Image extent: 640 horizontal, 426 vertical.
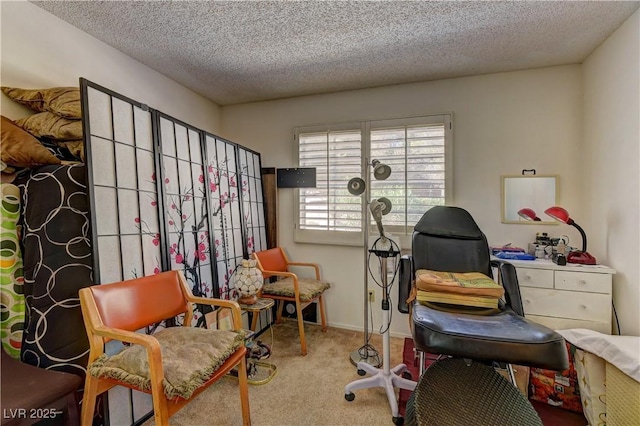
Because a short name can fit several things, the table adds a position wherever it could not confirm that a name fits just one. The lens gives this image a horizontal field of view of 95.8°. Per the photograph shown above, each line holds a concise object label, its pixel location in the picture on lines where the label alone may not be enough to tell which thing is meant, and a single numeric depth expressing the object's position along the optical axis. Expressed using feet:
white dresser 6.55
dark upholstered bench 3.82
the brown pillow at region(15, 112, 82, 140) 5.34
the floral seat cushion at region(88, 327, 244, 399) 4.11
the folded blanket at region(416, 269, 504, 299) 5.33
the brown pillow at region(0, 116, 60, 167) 4.91
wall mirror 8.15
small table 6.91
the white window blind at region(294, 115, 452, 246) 9.00
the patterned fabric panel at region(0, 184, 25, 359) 5.01
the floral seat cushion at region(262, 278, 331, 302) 8.44
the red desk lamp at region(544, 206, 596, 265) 6.95
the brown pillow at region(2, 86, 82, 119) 5.35
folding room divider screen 5.36
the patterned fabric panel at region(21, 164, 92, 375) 4.84
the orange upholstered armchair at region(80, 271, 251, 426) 4.05
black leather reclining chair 3.83
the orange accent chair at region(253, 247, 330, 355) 8.36
